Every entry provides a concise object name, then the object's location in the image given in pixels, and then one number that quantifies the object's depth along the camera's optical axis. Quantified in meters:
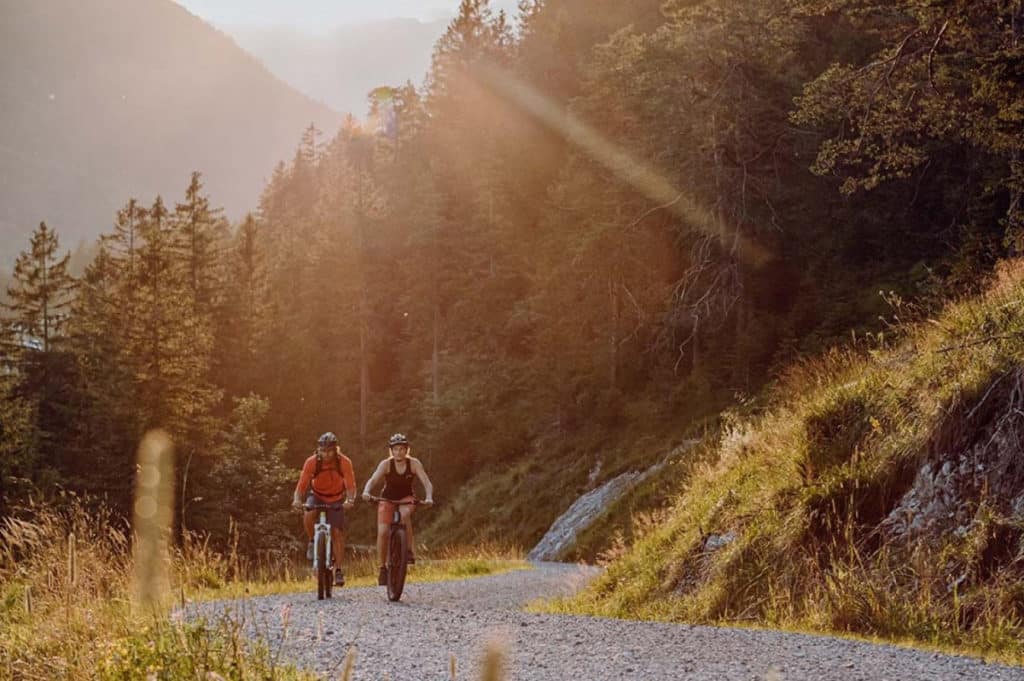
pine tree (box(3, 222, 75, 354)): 66.50
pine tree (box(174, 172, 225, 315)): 63.31
